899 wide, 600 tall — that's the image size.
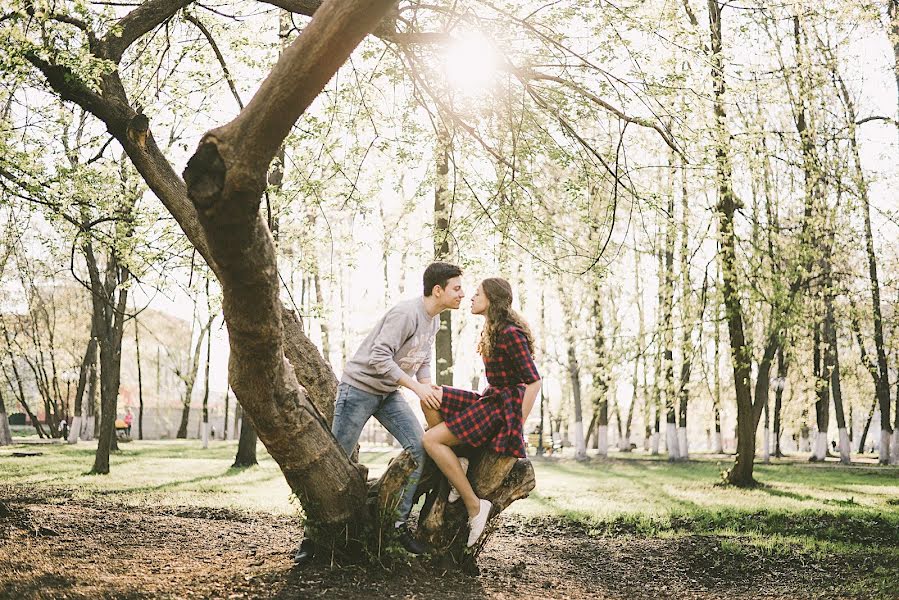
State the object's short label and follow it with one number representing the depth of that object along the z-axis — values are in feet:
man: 17.08
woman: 17.40
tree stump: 17.54
